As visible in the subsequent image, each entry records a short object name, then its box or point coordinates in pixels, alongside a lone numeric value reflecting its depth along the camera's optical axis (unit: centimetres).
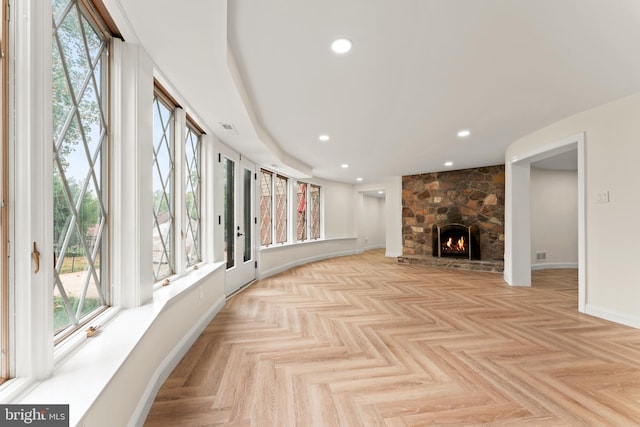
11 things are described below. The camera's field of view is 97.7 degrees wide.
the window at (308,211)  705
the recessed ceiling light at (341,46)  180
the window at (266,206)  546
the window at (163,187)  220
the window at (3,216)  87
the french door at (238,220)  391
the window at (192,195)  284
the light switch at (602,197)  297
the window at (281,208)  614
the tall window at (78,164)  117
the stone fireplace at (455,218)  597
